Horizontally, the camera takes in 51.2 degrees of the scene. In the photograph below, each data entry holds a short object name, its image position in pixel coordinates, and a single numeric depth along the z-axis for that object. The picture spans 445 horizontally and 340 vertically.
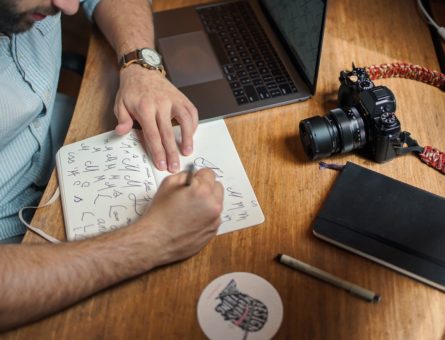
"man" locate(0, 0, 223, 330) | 0.70
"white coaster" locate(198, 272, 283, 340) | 0.67
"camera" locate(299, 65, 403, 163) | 0.83
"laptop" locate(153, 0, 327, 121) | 0.96
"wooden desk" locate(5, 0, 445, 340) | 0.68
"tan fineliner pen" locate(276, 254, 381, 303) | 0.69
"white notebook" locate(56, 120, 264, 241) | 0.79
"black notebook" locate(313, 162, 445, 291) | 0.71
